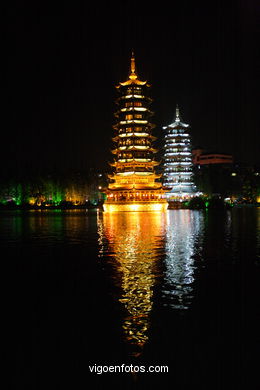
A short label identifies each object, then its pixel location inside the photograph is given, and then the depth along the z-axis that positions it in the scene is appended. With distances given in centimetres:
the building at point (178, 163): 11588
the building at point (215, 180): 11938
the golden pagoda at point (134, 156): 7706
